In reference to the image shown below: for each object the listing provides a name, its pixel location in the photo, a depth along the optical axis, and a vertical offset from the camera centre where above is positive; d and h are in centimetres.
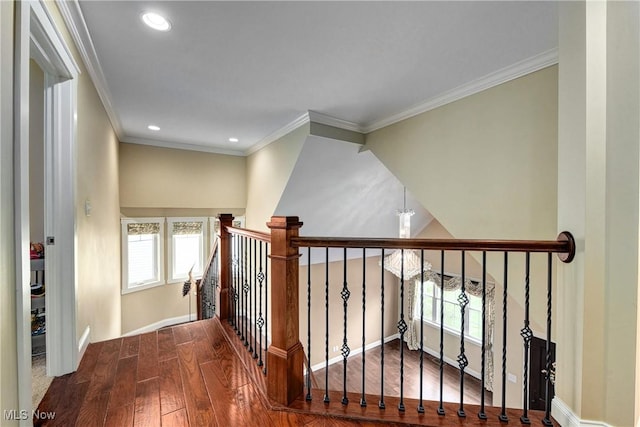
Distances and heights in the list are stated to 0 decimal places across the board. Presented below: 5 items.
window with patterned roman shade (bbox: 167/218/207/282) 554 -71
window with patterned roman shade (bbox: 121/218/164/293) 497 -77
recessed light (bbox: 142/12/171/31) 177 +127
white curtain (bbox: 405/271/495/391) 550 -227
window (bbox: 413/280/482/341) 623 -245
